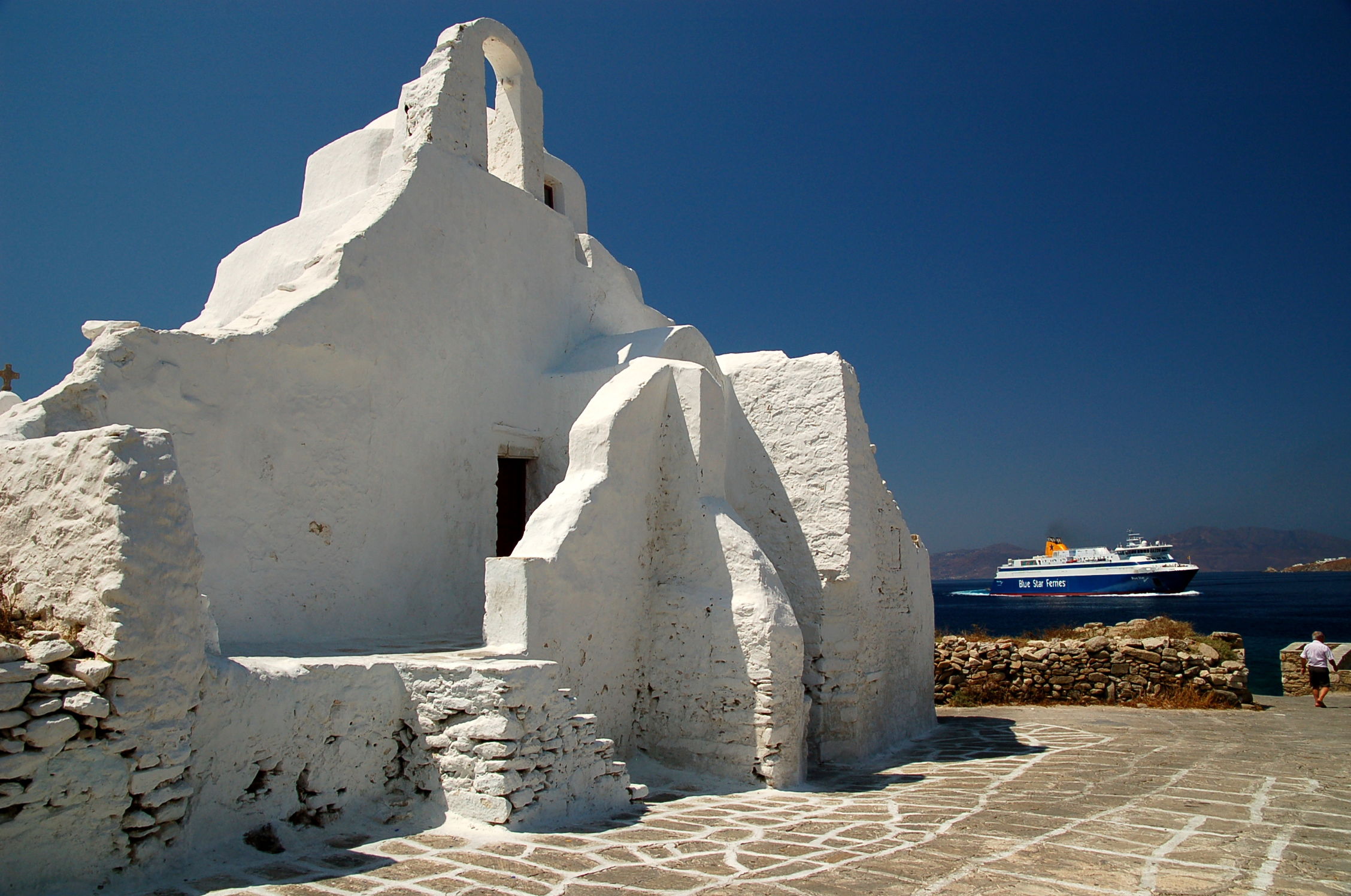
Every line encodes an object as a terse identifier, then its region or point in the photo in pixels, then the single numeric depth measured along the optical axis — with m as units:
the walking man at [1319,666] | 12.71
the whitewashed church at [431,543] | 4.10
